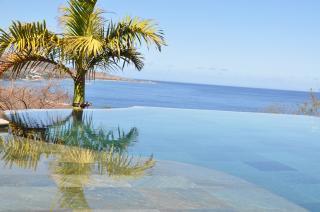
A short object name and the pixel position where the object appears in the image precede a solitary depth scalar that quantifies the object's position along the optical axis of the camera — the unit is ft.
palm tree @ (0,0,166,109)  29.53
